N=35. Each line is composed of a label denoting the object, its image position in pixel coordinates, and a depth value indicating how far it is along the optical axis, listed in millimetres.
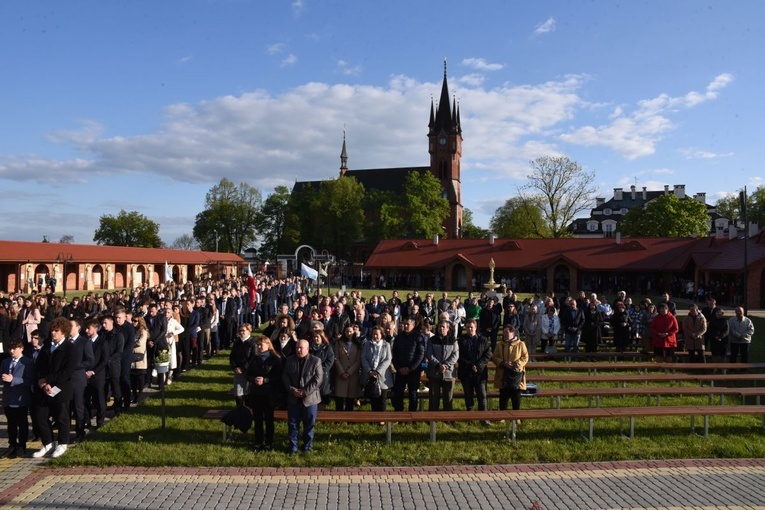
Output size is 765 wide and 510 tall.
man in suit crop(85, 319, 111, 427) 8672
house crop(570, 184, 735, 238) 93625
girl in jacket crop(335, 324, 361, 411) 8914
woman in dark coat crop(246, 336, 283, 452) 7590
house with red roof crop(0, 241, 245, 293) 39062
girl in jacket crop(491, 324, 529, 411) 8695
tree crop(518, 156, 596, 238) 59094
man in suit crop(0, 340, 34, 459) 7449
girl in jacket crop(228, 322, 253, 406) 8406
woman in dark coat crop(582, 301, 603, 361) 15188
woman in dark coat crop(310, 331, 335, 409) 8281
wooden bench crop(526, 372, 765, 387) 10172
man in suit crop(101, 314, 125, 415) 9162
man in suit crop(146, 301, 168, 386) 11016
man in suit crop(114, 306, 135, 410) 9477
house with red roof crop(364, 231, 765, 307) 40219
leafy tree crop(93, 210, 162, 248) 85438
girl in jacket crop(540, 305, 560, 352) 14984
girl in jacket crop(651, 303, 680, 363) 13055
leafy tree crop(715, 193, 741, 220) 78562
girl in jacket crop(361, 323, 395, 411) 8875
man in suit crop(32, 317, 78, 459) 7508
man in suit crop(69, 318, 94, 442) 7793
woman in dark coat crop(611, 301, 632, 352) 14891
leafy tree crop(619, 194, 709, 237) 51031
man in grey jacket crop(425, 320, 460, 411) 8945
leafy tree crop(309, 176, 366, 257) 64062
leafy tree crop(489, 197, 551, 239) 64438
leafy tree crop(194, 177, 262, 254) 78250
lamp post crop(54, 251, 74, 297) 39106
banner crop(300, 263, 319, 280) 22734
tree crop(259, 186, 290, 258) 74125
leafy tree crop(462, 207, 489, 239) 91881
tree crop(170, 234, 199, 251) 112175
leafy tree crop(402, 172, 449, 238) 59438
